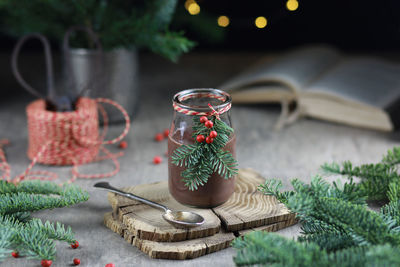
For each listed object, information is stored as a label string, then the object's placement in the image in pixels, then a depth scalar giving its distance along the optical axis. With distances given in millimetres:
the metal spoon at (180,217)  924
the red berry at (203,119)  909
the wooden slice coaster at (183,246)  891
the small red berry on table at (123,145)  1404
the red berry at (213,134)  903
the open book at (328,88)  1502
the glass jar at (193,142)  957
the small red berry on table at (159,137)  1456
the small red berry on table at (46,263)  845
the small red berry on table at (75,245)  928
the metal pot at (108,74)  1455
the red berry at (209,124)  902
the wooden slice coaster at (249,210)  951
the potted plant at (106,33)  1435
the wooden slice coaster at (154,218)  914
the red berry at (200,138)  905
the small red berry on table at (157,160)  1315
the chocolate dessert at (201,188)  970
